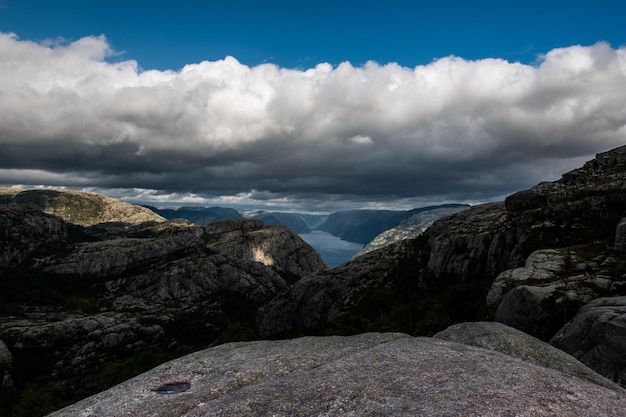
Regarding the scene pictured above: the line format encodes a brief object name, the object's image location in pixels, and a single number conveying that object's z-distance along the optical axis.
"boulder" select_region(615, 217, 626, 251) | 80.17
